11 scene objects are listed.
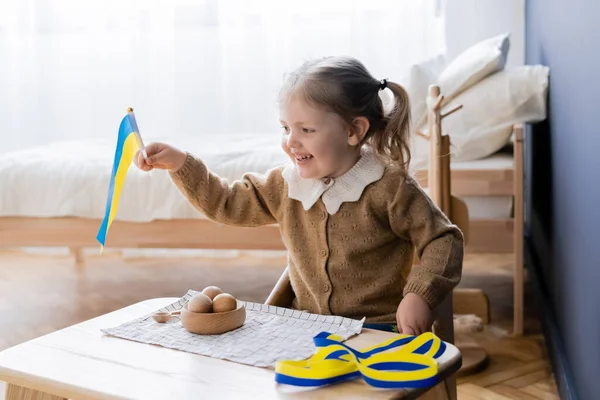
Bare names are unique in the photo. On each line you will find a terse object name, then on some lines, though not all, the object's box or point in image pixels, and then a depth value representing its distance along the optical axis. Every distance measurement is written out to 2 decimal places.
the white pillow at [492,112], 2.28
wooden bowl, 1.03
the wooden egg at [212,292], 1.08
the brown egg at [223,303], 1.05
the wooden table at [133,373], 0.84
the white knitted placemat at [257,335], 0.95
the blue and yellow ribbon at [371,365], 0.84
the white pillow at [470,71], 2.40
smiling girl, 1.23
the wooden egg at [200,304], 1.05
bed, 2.31
